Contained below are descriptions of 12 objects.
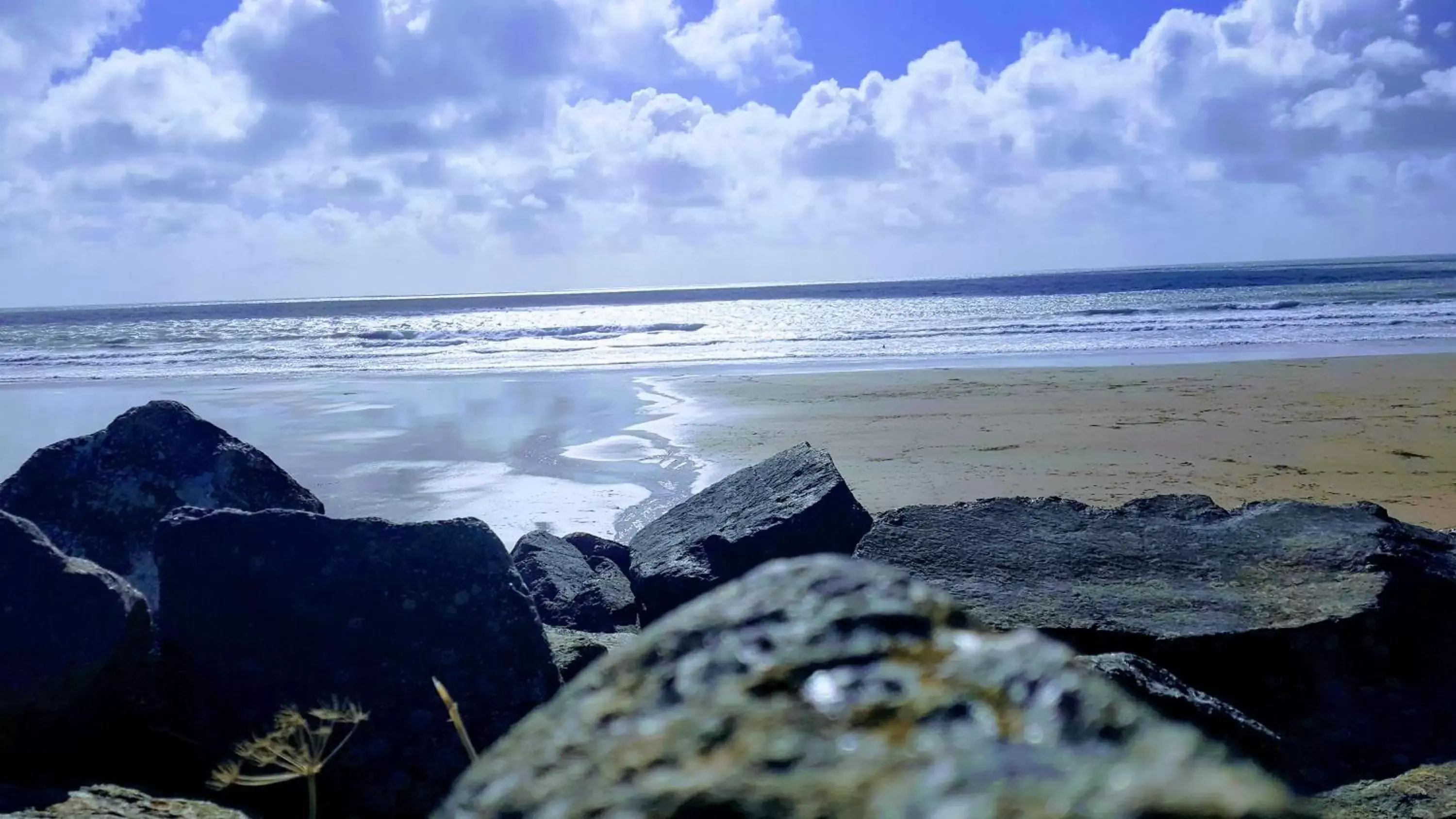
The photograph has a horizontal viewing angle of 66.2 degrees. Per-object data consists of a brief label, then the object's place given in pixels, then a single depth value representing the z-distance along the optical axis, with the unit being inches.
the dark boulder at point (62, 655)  105.0
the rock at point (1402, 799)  103.1
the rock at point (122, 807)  94.6
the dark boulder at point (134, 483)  150.7
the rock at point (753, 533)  181.0
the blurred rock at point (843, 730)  30.8
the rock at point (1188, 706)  104.7
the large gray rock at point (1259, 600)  127.1
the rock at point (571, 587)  187.0
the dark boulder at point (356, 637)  110.0
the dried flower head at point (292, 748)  83.4
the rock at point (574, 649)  132.6
